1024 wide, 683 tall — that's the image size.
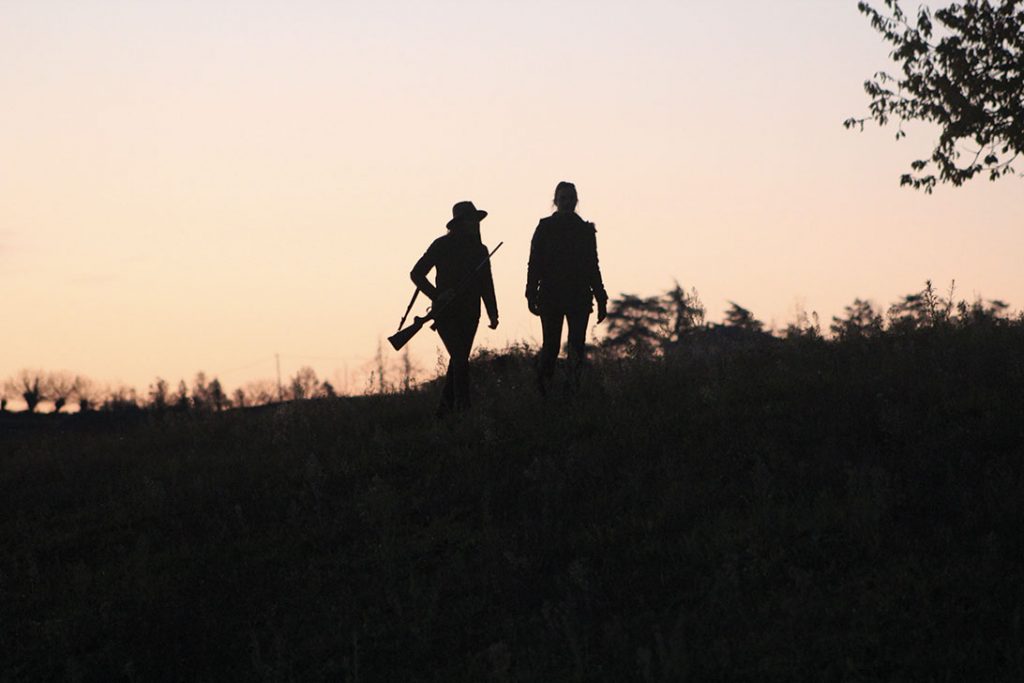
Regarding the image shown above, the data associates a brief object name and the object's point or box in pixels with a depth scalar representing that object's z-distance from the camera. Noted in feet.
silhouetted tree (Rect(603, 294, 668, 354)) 191.93
